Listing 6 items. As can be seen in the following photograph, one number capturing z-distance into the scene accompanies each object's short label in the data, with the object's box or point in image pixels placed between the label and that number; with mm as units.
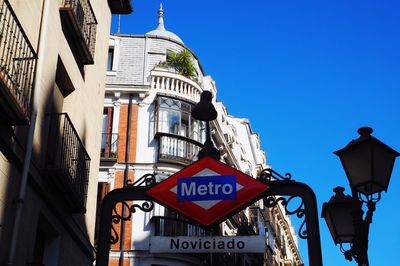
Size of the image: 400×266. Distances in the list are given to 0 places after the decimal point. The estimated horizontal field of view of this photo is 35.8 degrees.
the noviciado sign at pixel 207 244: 5938
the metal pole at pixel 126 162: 21869
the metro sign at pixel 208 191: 5977
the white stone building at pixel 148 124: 22359
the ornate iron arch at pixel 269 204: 5863
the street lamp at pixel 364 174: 6340
